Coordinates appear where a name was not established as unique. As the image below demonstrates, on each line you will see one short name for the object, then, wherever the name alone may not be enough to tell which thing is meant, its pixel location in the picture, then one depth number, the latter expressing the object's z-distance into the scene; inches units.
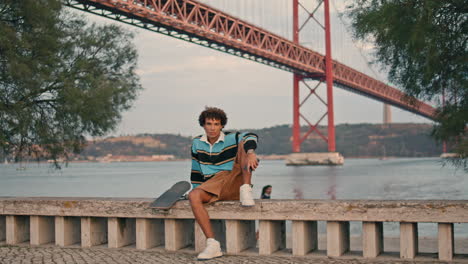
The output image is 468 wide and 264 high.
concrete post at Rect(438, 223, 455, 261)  165.3
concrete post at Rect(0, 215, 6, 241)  222.7
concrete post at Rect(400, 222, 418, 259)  168.9
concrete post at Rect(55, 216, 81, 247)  207.8
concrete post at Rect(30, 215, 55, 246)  211.5
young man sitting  173.5
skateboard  186.5
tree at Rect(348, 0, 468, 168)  249.6
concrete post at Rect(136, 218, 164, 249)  196.9
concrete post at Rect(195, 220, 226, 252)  186.5
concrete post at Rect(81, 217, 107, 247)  204.5
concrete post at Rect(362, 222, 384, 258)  172.7
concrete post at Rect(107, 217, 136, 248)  200.7
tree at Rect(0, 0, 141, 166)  385.4
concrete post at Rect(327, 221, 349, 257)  175.6
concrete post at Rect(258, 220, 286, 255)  182.2
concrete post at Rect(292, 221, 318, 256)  179.5
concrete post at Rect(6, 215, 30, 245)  216.1
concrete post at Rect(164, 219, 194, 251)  192.2
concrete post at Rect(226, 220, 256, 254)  183.7
